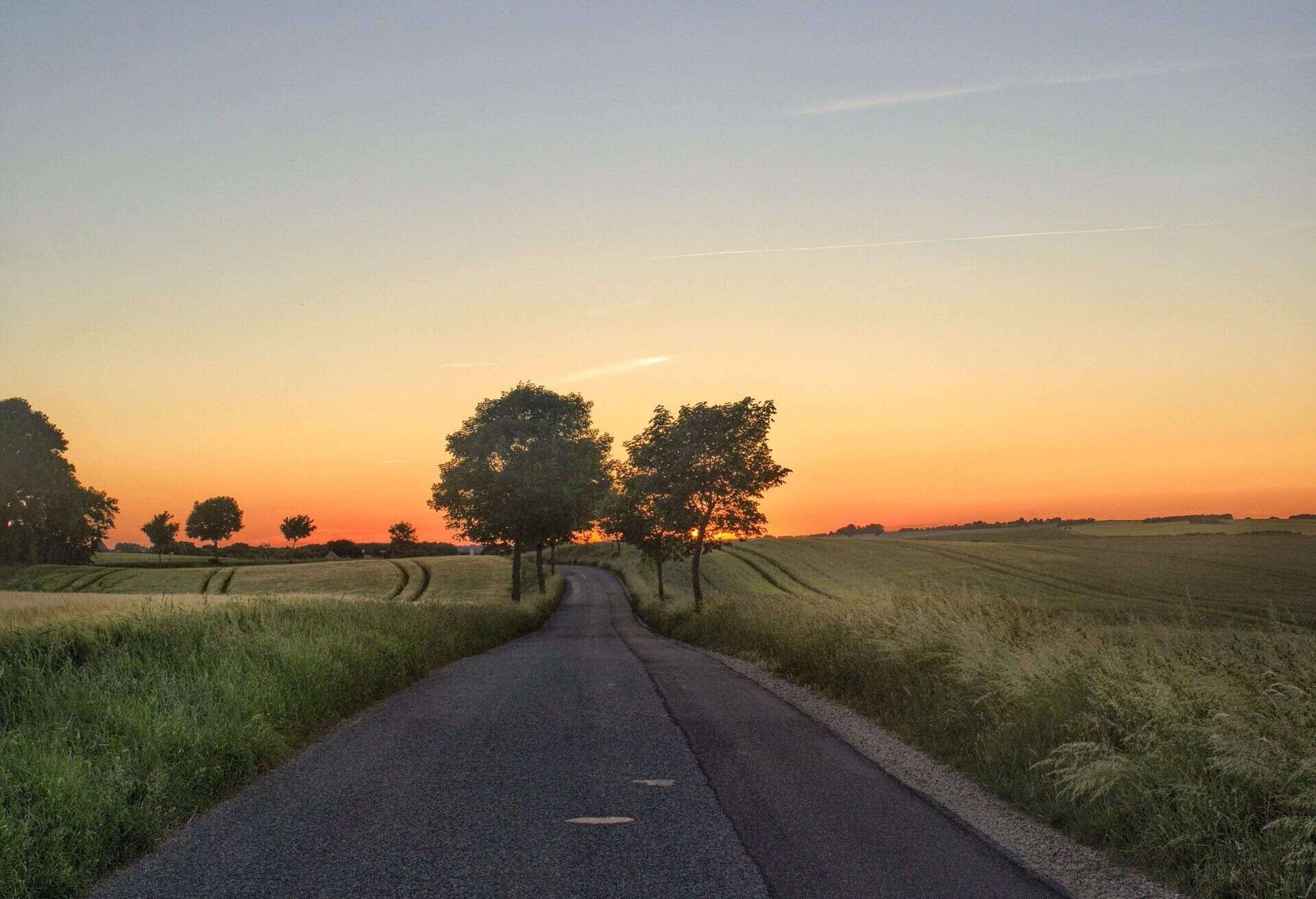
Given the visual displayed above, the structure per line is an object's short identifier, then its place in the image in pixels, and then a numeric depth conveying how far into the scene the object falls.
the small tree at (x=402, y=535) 155.62
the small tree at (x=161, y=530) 147.38
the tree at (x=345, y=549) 134.50
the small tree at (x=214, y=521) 142.88
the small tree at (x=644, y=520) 45.91
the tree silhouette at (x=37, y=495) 76.75
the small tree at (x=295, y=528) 165.00
